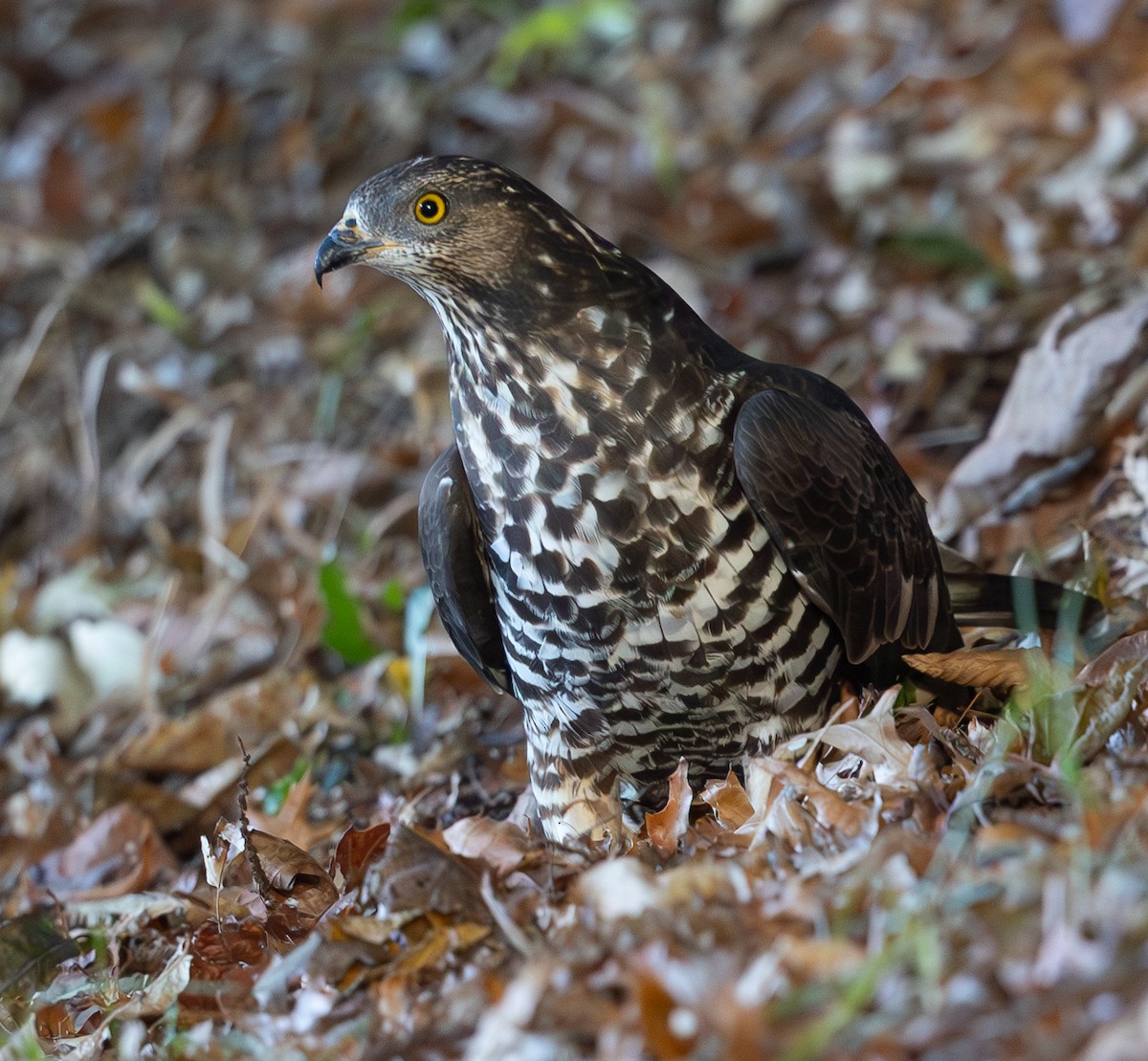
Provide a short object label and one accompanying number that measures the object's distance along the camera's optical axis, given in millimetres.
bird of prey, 6691
